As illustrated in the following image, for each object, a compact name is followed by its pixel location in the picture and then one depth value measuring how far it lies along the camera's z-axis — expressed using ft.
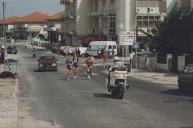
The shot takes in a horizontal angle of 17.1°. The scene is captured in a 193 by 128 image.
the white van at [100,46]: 270.89
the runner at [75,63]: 142.61
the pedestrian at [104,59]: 199.41
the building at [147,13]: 298.76
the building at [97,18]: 303.68
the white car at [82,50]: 288.10
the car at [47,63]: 183.11
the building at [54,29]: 470.80
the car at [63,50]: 308.01
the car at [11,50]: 337.76
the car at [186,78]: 103.55
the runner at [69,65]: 142.41
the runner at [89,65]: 143.13
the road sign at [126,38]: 181.68
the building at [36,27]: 640.30
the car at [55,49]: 333.52
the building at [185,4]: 203.68
